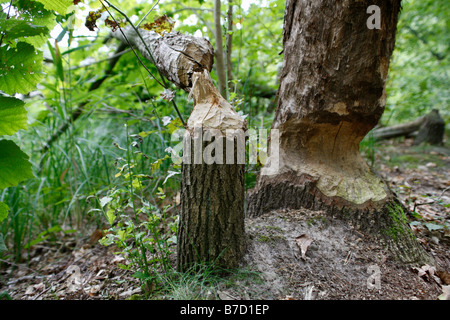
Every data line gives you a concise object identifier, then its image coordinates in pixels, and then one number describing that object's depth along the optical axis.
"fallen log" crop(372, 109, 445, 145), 4.88
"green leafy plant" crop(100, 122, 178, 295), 1.36
